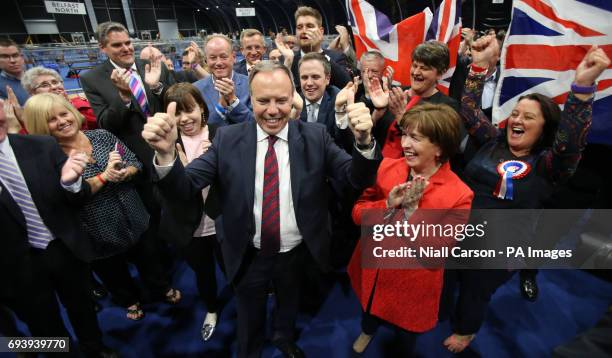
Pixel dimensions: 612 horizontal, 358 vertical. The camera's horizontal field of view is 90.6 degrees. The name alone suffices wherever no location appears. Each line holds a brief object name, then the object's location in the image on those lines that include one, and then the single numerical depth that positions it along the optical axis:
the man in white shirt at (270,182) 1.50
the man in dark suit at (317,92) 2.44
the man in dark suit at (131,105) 2.53
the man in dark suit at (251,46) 3.51
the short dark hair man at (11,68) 3.28
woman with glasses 2.73
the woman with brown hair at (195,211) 1.90
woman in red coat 1.57
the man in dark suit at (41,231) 1.65
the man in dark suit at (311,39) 3.14
